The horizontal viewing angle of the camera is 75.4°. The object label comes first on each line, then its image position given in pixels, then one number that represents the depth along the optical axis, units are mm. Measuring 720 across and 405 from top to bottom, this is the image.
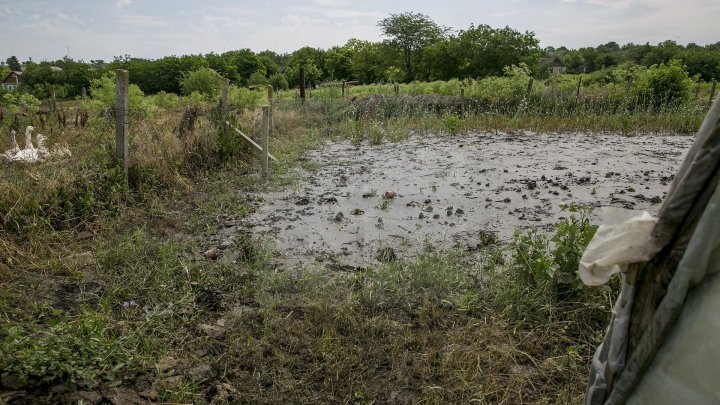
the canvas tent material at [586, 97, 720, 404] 1012
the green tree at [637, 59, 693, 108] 13781
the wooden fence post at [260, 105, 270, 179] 7207
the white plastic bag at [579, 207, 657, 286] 1177
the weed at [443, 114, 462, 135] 11703
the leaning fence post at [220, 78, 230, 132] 7887
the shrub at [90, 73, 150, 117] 9844
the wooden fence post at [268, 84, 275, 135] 10099
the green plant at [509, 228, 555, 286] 3326
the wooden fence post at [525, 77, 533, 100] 15211
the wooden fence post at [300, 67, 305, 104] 16755
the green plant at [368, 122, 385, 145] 10630
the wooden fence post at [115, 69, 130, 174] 5359
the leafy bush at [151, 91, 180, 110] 15055
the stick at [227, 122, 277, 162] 7865
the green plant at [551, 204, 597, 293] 3291
